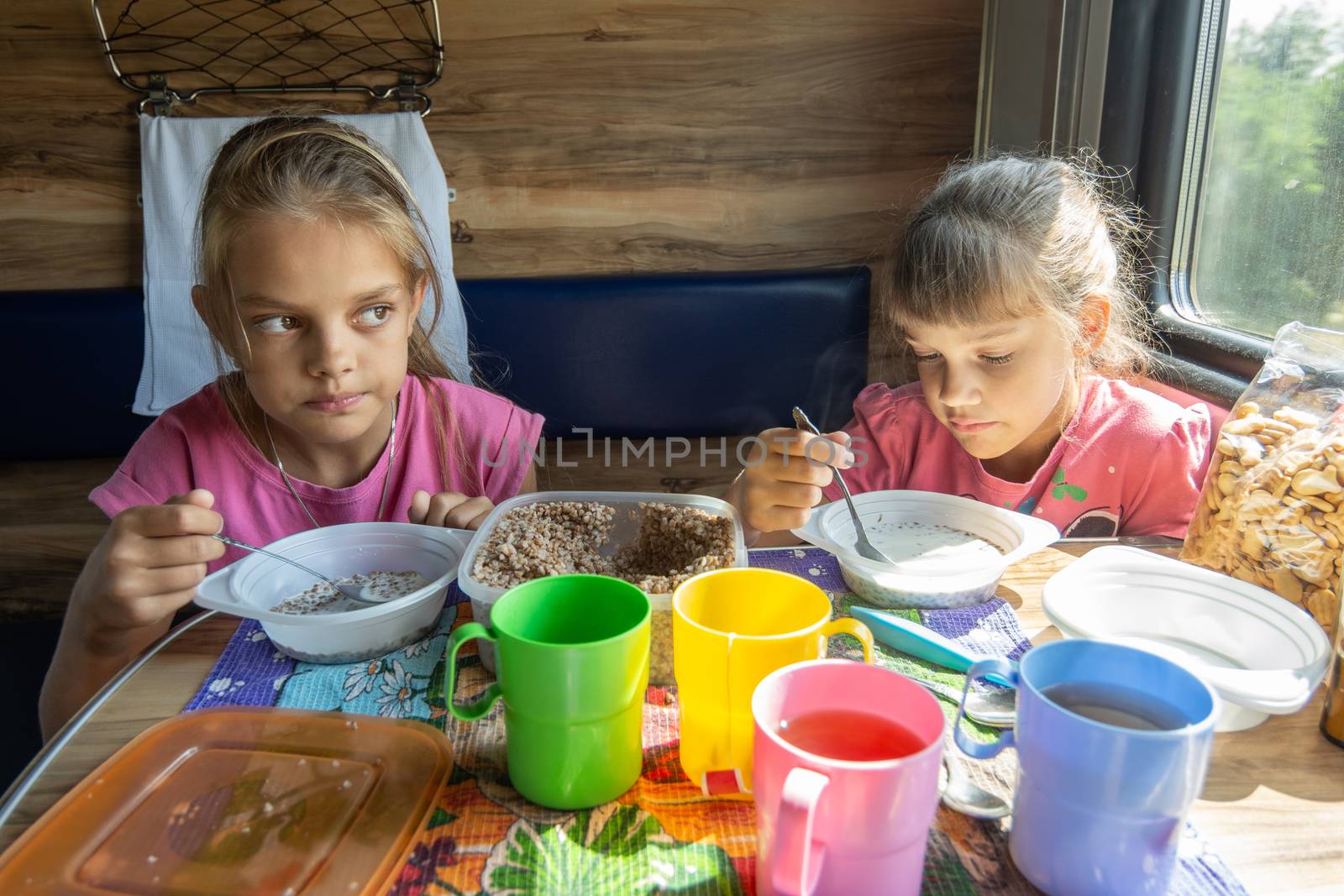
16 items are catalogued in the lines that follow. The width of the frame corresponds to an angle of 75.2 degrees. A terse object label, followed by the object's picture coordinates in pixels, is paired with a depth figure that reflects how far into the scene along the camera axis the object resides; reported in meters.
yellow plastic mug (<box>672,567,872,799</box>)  0.60
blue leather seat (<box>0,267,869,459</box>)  1.96
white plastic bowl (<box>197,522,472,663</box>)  0.80
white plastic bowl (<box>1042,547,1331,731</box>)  0.66
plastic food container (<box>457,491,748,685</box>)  0.76
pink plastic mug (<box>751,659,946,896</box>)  0.45
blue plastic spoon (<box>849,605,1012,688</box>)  0.78
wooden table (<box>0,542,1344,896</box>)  0.57
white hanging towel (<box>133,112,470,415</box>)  1.93
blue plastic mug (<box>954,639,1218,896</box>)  0.48
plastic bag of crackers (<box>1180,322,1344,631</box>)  0.85
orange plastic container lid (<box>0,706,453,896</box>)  0.56
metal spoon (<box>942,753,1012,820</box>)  0.60
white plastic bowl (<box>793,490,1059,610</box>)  0.89
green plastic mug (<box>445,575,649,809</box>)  0.59
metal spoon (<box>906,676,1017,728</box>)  0.69
